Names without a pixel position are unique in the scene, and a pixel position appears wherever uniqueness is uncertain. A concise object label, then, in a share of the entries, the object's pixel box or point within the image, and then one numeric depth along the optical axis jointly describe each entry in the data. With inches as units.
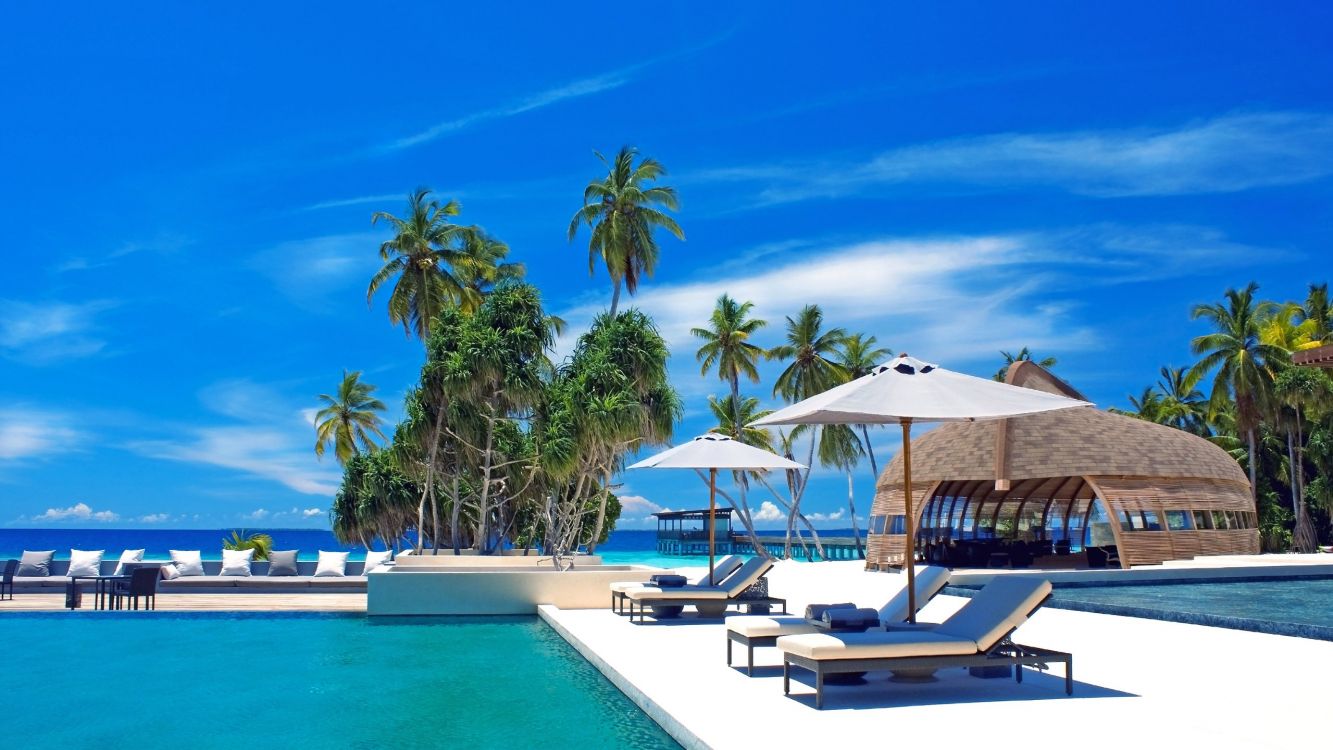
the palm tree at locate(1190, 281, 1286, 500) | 1569.9
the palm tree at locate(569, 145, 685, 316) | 1247.5
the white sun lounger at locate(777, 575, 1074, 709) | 271.6
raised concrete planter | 619.2
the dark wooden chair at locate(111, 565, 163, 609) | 629.9
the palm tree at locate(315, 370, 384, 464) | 1513.3
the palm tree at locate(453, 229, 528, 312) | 1179.9
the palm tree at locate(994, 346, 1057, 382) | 1993.1
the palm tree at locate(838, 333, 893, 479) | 1651.1
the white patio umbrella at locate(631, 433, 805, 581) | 553.6
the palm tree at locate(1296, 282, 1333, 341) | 1701.5
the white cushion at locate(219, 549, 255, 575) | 802.2
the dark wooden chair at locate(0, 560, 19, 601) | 707.3
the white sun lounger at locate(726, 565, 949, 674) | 324.5
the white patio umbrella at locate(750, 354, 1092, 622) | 309.1
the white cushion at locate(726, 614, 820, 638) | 324.8
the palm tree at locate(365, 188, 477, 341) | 1147.9
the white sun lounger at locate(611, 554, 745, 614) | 556.1
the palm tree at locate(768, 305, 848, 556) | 1590.8
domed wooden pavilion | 890.1
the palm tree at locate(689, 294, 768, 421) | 1567.4
